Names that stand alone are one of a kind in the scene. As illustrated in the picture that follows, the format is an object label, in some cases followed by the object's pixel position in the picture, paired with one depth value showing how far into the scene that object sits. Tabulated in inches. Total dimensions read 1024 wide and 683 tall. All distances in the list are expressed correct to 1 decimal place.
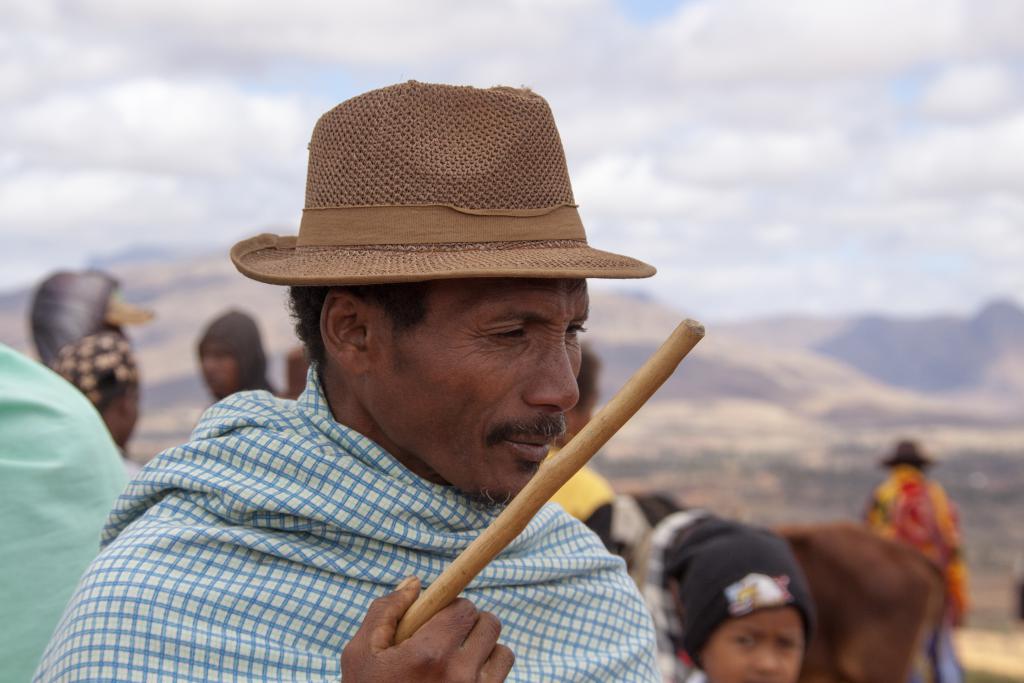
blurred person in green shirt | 97.5
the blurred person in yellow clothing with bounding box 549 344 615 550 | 185.3
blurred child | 160.4
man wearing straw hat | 79.0
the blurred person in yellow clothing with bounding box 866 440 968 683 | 378.9
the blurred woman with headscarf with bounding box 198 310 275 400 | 258.4
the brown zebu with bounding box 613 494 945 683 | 200.4
